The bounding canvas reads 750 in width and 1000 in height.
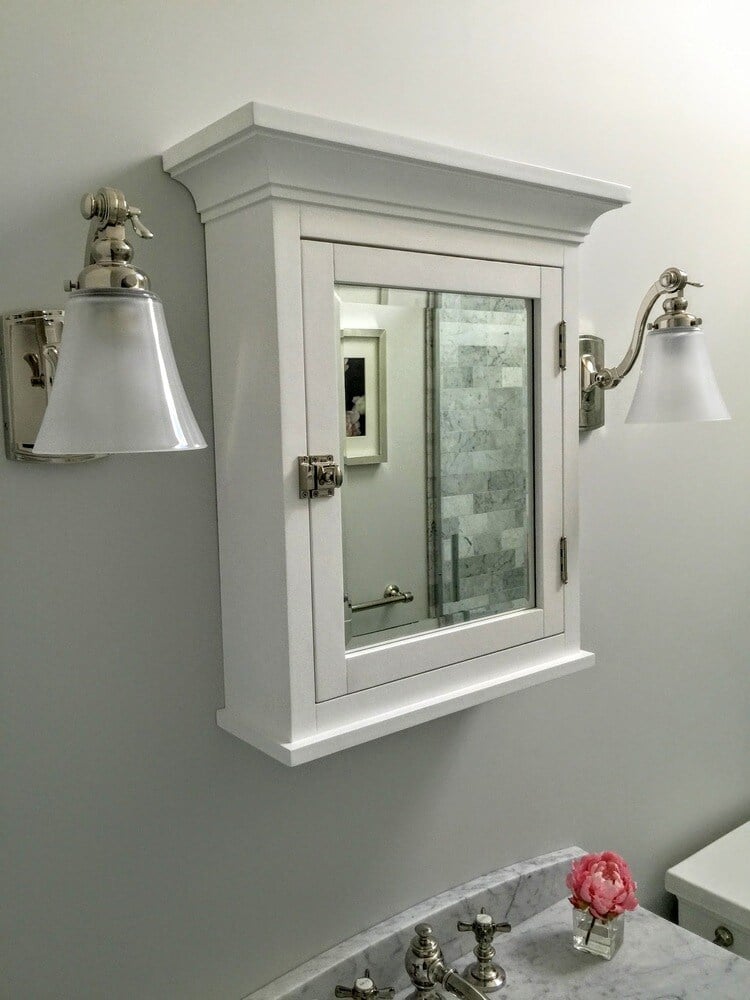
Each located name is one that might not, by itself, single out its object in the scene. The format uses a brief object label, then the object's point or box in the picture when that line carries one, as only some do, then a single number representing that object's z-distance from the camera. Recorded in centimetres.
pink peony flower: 119
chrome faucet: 107
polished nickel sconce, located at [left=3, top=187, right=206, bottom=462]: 69
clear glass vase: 121
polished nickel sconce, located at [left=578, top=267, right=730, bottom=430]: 119
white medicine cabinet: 86
